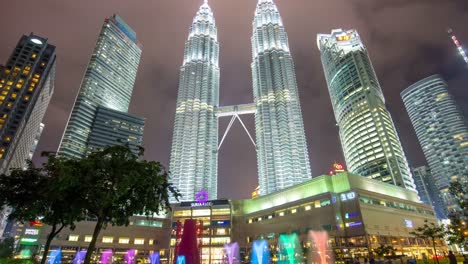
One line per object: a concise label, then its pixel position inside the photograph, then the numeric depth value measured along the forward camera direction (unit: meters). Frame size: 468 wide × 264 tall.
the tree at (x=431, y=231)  58.50
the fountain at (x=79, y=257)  102.38
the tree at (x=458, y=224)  40.75
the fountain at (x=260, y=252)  99.89
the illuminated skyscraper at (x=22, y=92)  118.88
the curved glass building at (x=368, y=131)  158.38
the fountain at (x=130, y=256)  114.19
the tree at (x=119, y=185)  26.86
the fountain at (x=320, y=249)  88.50
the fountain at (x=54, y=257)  100.12
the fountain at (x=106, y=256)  110.62
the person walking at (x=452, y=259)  27.36
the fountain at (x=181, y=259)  36.33
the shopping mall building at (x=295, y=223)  87.50
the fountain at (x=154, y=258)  116.29
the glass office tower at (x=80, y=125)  173.62
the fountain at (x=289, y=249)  95.11
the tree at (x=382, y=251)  72.81
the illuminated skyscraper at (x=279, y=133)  162.25
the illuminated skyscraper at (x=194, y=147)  168.62
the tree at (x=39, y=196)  28.27
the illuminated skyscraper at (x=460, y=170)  190.38
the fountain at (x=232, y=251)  117.12
